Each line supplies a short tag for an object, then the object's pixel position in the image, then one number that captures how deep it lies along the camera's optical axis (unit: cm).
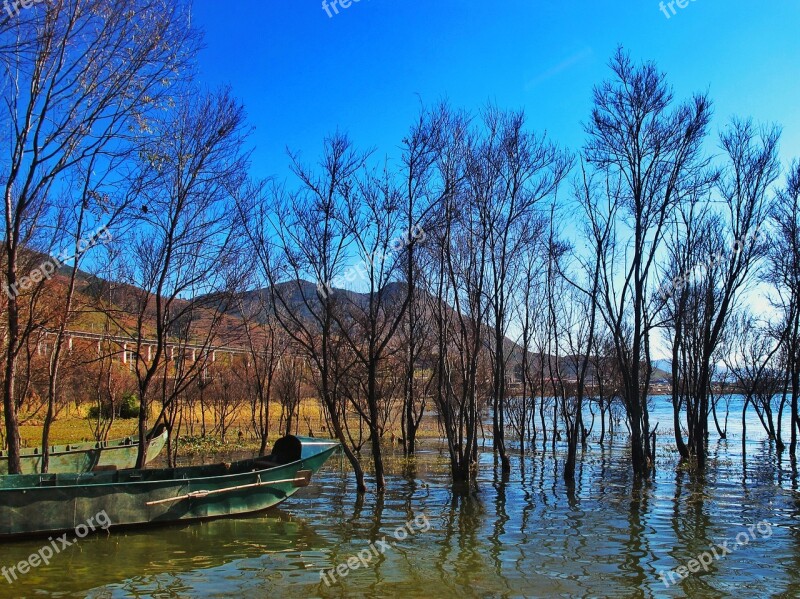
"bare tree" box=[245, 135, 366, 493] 1369
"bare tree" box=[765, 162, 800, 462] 2056
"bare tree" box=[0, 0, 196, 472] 987
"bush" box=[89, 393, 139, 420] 3123
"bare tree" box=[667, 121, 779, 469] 1889
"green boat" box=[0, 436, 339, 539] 1005
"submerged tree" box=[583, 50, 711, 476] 1549
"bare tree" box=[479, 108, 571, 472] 1627
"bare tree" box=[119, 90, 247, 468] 1372
